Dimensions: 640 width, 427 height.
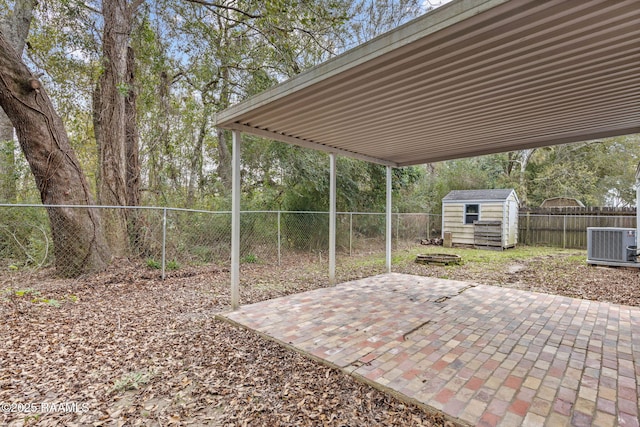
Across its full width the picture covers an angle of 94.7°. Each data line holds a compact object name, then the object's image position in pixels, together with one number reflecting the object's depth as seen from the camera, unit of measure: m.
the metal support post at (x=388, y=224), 5.72
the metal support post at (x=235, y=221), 3.49
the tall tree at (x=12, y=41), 5.50
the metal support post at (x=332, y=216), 4.64
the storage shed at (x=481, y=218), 9.61
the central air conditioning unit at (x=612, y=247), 6.08
